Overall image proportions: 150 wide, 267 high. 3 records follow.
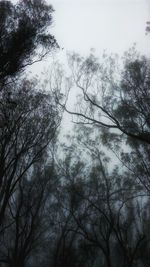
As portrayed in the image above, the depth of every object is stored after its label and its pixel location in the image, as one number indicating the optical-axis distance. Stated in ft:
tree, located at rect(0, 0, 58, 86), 25.84
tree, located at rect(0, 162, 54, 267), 48.70
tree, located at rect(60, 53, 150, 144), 35.28
